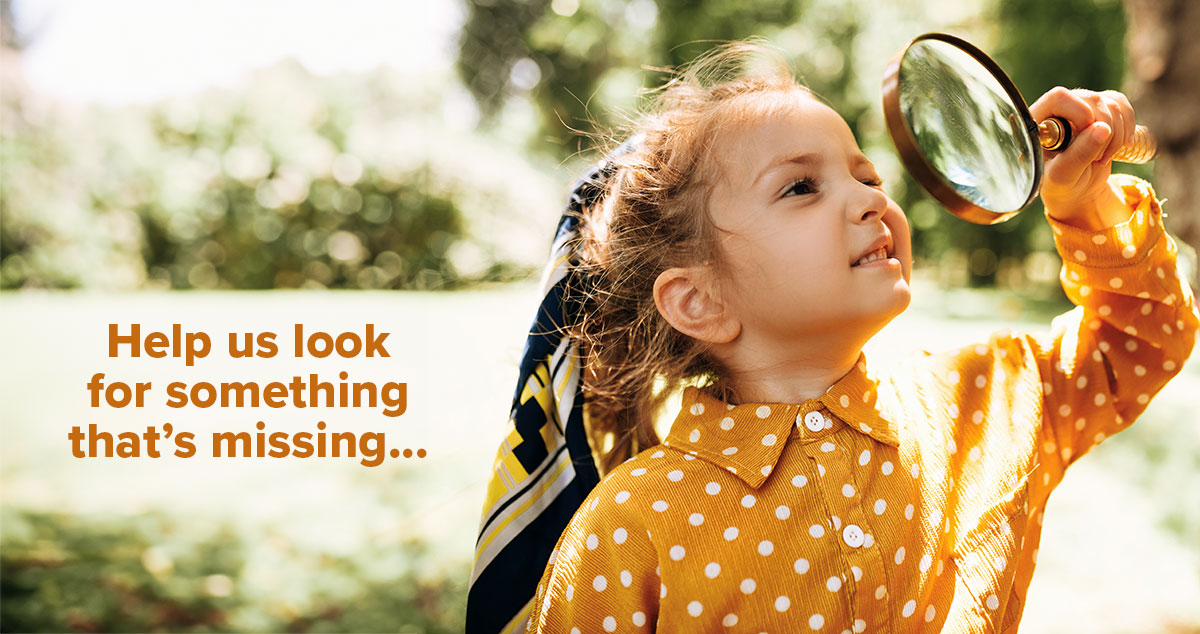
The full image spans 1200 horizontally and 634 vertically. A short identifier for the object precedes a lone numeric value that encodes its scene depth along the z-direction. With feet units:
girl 4.94
